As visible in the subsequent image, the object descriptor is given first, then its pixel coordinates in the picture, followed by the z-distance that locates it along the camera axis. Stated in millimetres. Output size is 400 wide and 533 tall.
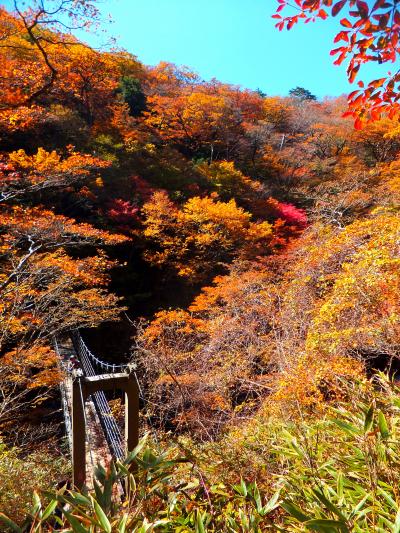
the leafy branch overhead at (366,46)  1163
